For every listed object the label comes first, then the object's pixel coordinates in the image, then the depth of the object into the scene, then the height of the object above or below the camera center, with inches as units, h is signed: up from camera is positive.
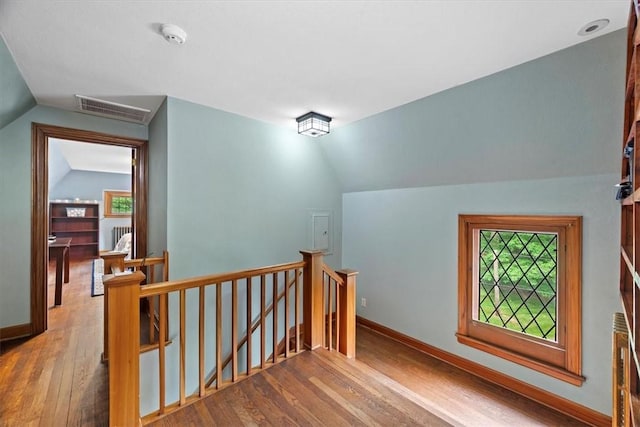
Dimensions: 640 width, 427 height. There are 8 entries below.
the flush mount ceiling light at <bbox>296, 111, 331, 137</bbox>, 119.5 +38.6
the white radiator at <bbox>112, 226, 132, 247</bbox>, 314.3 -21.8
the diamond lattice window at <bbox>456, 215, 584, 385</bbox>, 99.3 -31.2
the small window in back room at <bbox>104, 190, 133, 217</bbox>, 313.6 +10.8
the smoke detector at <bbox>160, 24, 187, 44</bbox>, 64.4 +42.1
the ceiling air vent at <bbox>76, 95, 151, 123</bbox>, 108.6 +42.9
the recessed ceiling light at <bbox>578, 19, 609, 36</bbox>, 61.0 +41.3
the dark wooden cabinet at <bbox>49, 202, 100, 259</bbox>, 285.7 -13.0
